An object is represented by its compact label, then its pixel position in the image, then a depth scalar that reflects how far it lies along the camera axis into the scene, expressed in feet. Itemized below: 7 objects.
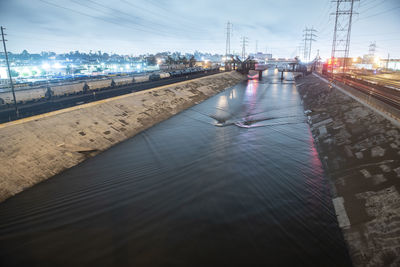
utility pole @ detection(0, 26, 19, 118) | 79.98
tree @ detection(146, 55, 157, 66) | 549.13
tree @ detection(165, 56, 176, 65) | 485.56
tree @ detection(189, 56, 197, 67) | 498.69
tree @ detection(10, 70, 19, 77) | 280.63
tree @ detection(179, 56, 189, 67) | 495.12
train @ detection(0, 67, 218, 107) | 104.53
